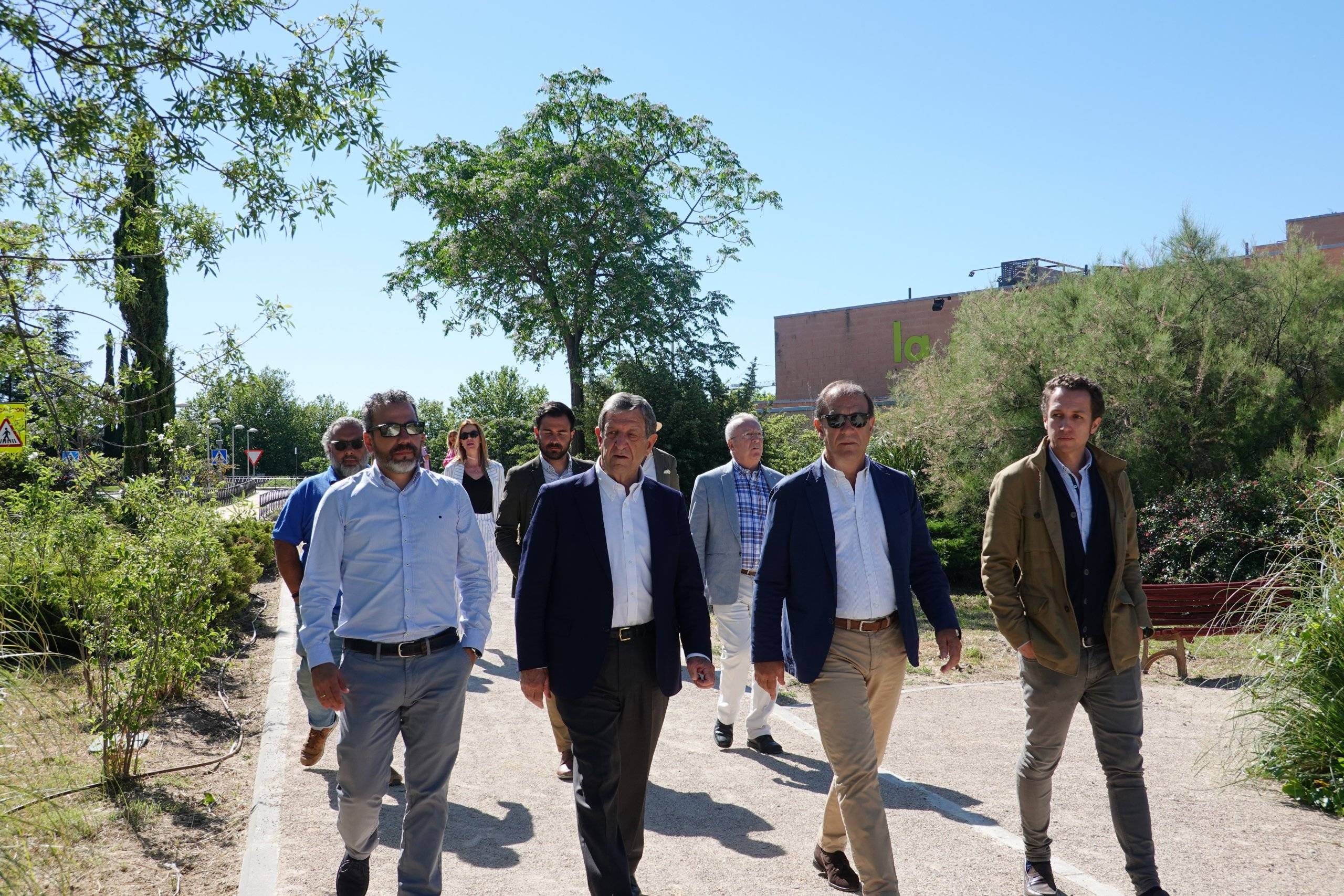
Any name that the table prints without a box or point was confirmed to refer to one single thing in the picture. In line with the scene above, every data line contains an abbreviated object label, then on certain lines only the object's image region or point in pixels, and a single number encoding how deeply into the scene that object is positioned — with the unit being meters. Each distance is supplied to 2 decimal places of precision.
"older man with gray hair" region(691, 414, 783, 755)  7.14
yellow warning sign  6.69
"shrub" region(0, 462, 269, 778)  6.30
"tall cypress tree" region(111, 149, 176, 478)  6.70
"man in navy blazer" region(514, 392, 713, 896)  4.24
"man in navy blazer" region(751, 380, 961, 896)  4.44
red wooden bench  10.01
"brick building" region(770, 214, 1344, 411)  50.47
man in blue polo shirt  5.72
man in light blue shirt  4.18
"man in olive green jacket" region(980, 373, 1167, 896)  4.46
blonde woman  8.97
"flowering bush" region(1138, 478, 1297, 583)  13.62
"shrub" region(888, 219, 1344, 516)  15.16
